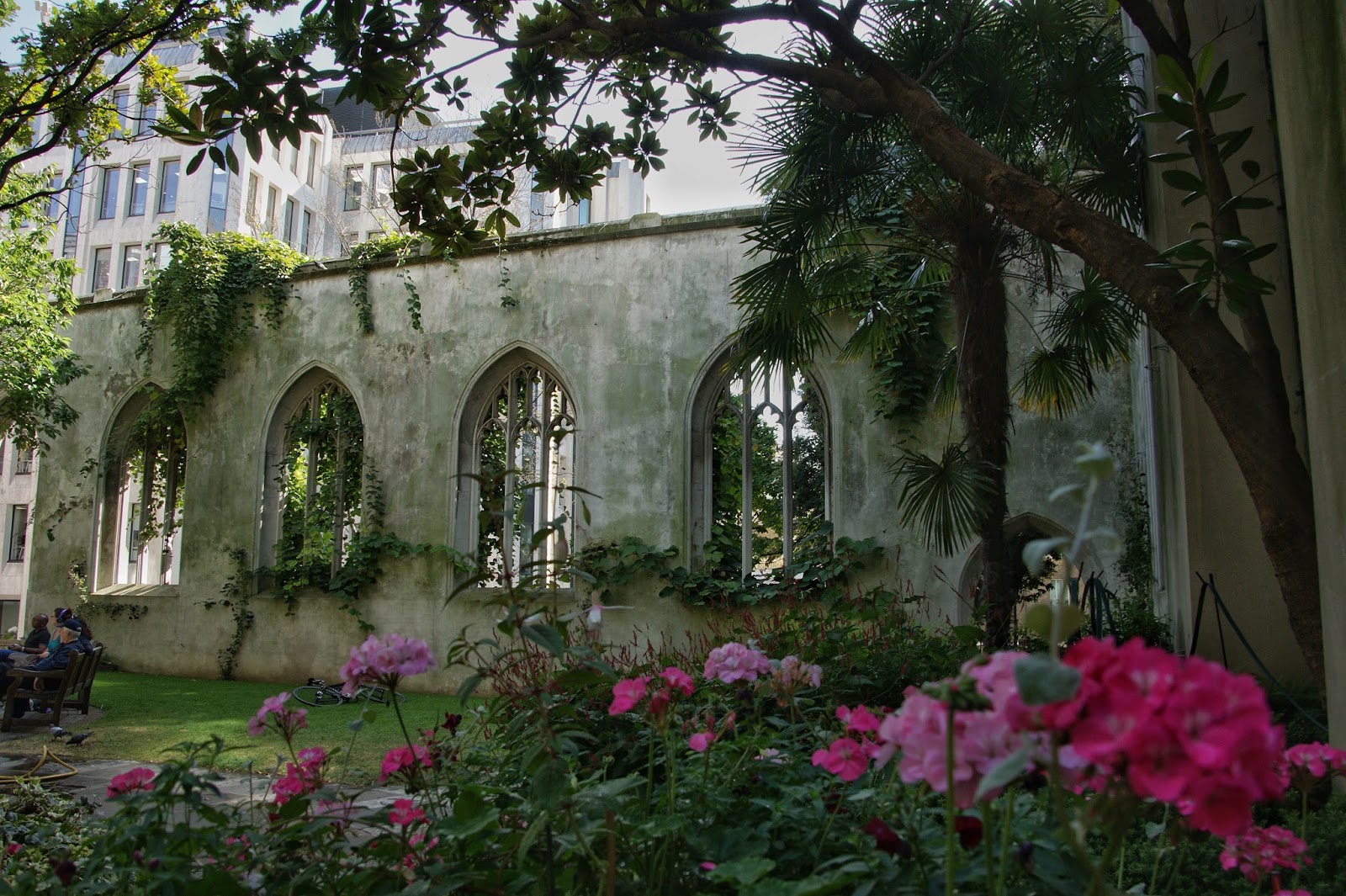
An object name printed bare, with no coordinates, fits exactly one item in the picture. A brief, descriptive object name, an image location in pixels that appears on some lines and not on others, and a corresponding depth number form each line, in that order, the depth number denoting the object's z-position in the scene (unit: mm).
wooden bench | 8242
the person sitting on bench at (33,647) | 9656
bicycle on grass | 10180
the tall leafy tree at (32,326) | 11922
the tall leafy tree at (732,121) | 3379
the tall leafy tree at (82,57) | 4547
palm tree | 5969
